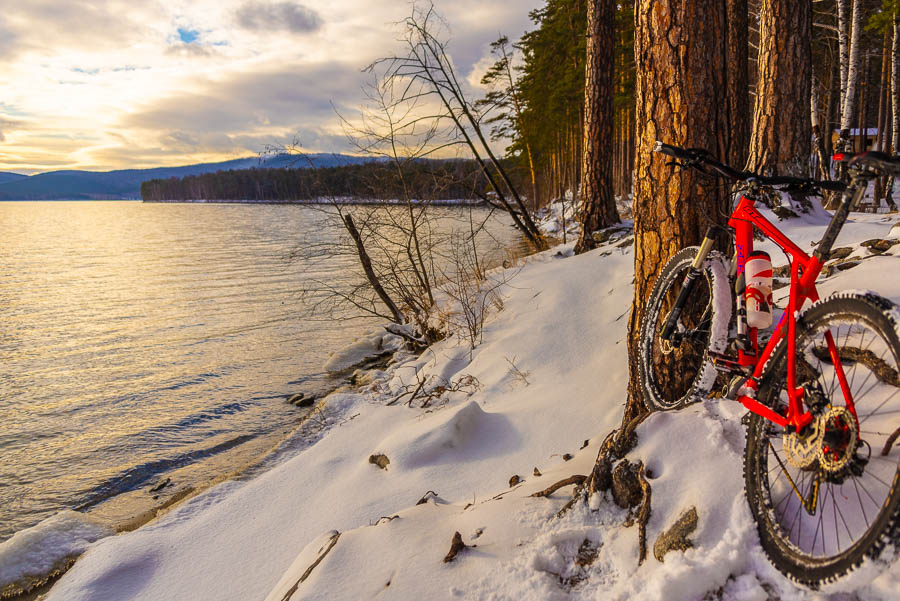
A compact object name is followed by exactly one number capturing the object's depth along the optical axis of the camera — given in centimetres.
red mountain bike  158
